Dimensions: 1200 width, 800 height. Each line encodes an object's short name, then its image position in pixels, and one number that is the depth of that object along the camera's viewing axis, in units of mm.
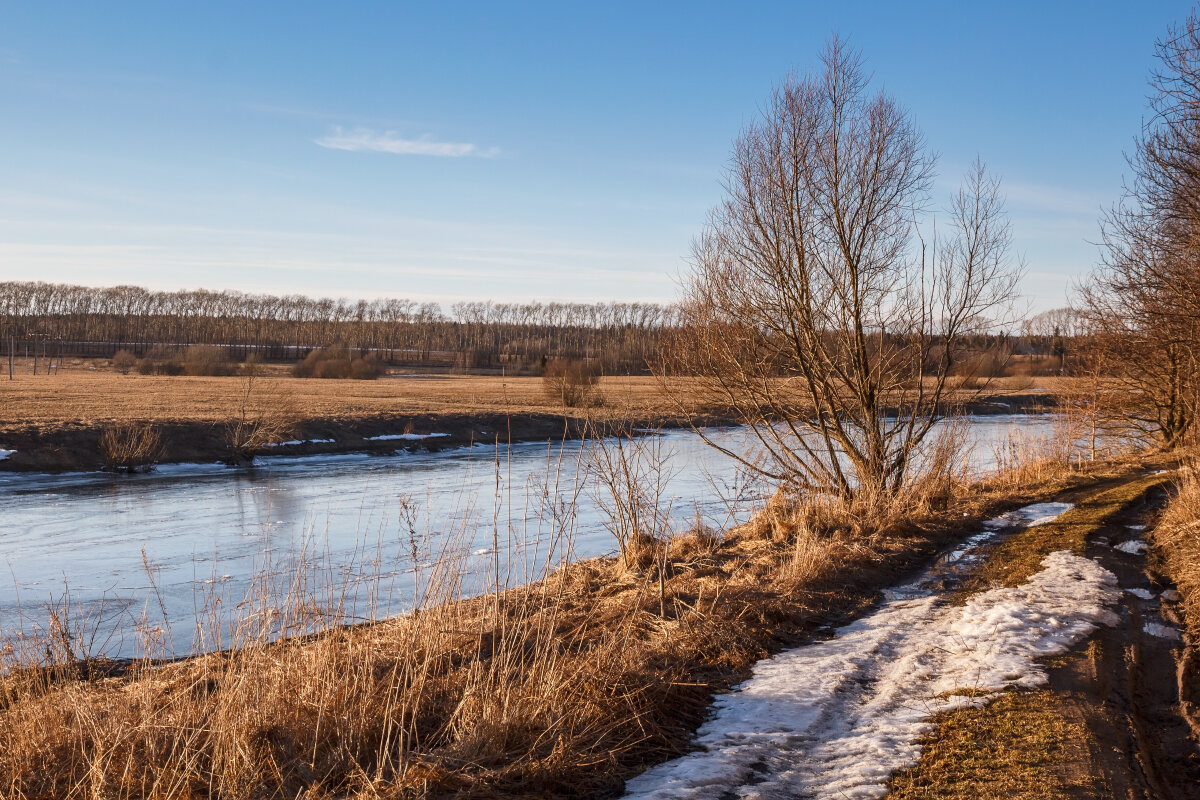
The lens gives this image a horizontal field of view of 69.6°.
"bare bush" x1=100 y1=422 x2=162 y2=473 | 23281
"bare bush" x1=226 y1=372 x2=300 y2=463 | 25969
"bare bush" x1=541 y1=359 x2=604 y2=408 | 40156
